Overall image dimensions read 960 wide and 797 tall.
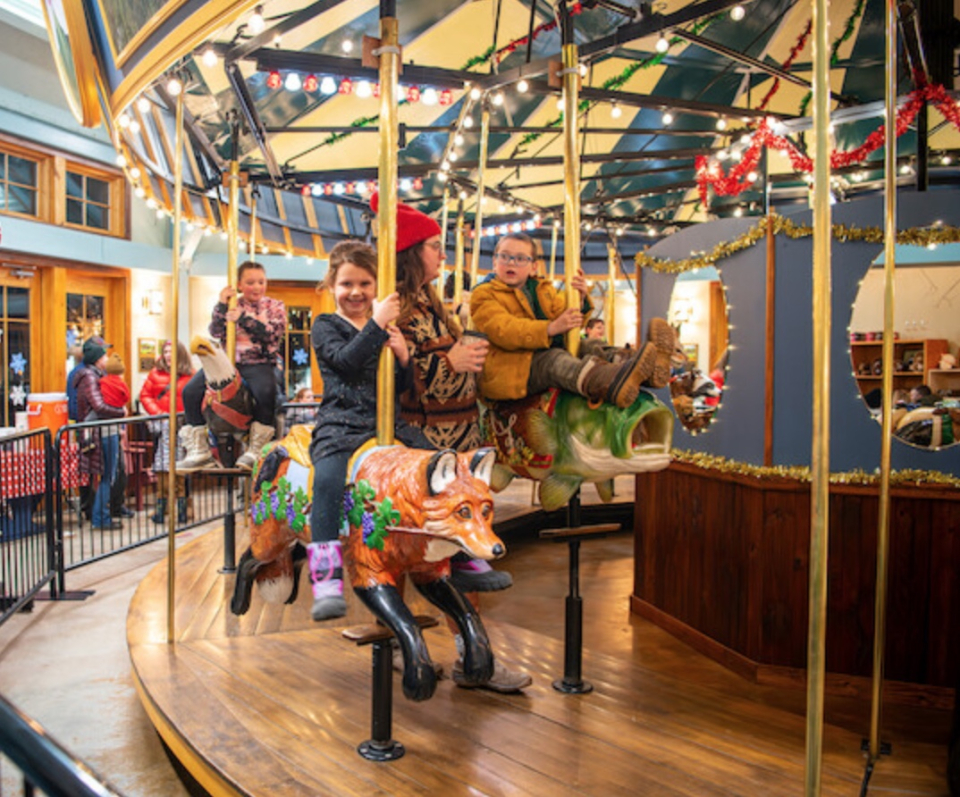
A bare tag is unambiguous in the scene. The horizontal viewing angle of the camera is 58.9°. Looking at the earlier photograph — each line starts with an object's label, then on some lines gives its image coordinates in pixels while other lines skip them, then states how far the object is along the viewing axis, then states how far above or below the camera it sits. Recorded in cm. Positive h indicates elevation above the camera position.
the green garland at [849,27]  784 +334
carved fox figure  212 -40
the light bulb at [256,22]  369 +154
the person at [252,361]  434 +6
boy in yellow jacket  259 +9
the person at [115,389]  769 -16
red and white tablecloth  505 -63
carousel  237 -43
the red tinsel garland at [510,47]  573 +254
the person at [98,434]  702 -52
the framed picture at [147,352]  1095 +26
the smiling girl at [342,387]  234 -5
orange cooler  823 -38
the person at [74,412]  728 -38
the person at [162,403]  682 -30
